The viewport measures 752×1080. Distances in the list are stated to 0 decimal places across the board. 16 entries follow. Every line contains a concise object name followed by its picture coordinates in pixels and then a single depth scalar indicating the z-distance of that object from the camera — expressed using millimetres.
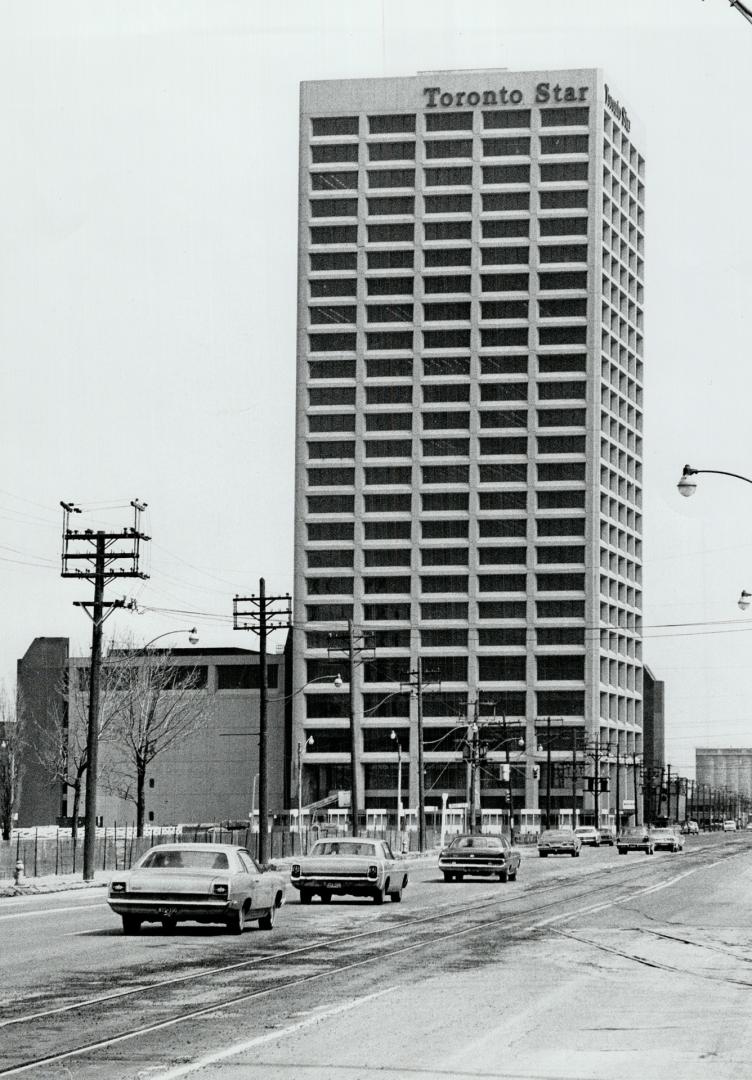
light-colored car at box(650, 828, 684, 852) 91688
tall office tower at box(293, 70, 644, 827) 153750
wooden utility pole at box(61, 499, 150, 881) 45750
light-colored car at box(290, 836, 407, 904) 33812
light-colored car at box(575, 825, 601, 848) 104812
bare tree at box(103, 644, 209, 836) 89625
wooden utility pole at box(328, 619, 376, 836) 66312
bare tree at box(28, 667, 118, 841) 93750
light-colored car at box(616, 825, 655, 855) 85938
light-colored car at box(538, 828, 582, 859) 79250
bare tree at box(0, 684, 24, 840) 96625
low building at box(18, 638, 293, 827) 141875
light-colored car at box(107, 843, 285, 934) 24078
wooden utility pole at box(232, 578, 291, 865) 55781
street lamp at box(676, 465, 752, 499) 34531
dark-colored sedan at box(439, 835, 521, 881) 46656
